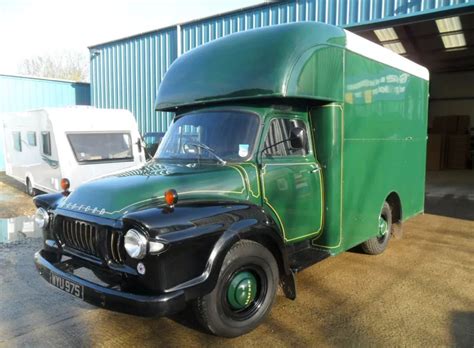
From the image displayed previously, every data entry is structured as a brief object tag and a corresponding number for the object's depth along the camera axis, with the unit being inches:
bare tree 1602.7
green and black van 130.9
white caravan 403.9
